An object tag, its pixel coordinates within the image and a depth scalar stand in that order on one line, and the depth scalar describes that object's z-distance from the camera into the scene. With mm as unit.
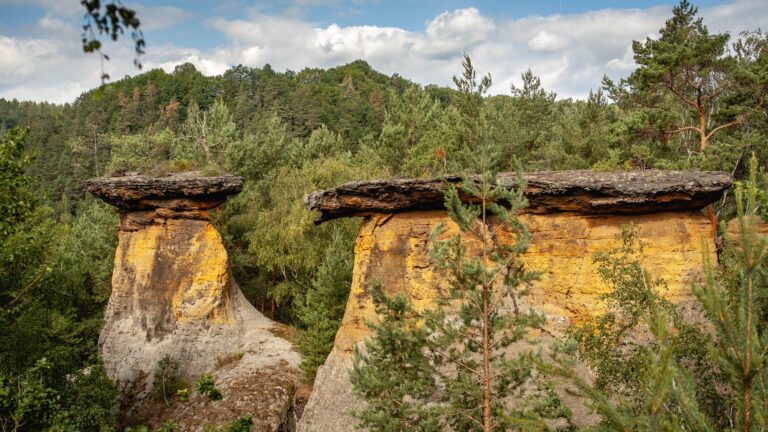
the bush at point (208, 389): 14141
